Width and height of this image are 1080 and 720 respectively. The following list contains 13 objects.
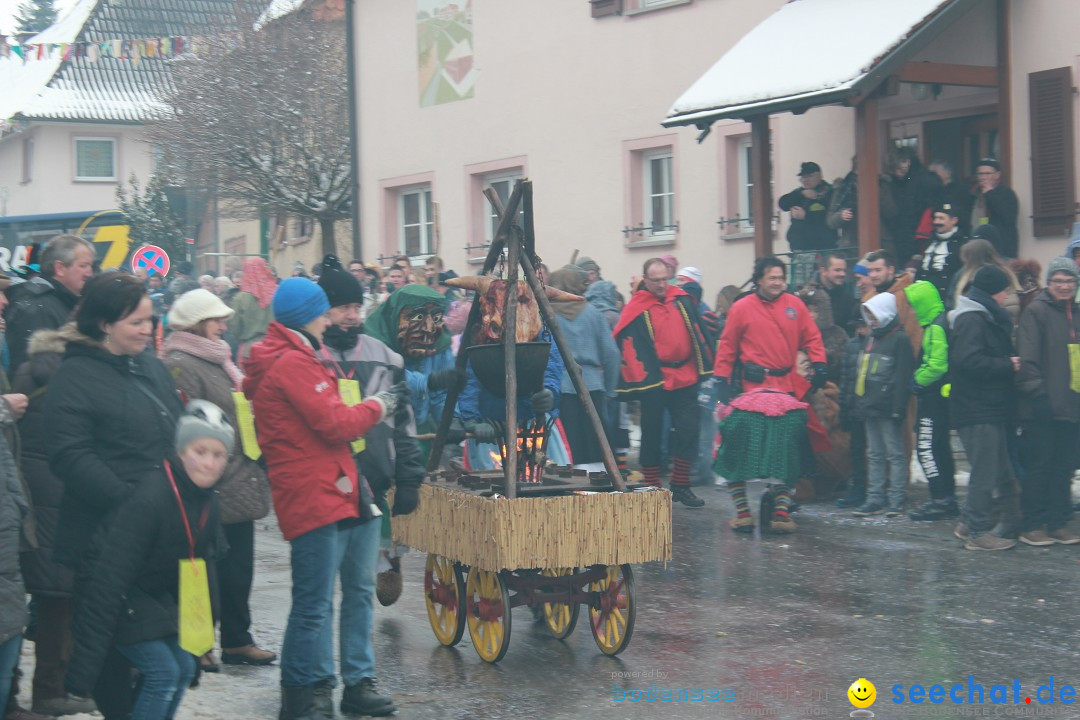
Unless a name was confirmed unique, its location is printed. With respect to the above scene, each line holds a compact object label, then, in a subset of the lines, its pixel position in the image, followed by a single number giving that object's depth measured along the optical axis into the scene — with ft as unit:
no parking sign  78.23
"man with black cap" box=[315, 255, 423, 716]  21.25
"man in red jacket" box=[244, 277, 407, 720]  19.89
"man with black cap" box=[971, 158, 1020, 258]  45.88
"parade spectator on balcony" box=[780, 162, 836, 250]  51.98
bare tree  94.94
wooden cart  22.76
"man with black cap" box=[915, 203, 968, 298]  45.01
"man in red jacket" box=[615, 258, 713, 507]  40.70
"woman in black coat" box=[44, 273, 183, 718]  18.29
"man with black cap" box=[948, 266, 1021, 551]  33.78
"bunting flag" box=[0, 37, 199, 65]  95.76
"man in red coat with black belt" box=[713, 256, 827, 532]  37.37
